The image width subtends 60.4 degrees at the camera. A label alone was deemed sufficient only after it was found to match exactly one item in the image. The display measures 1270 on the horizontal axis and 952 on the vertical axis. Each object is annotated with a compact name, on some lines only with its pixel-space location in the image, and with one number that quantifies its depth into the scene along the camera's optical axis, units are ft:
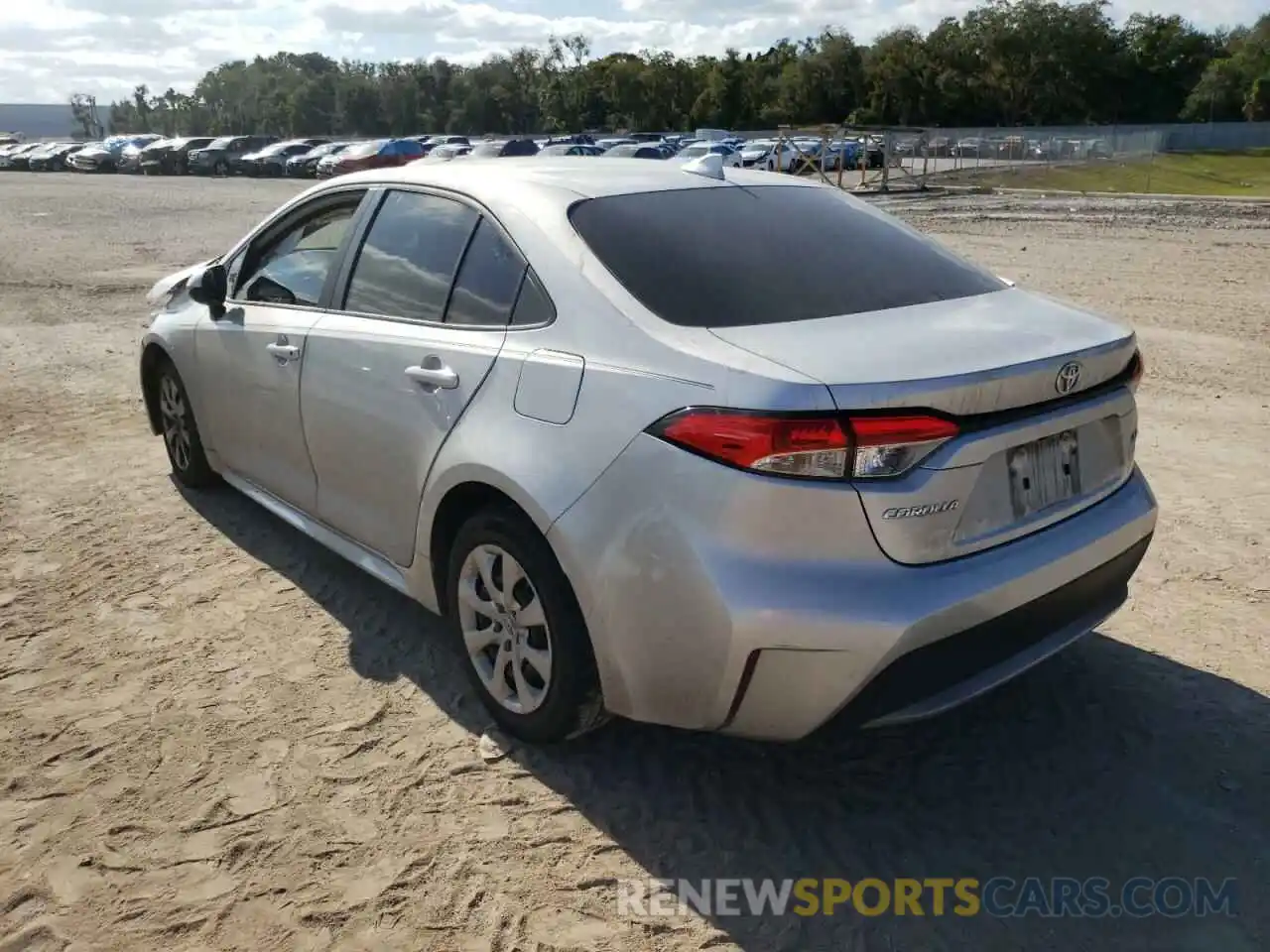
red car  128.47
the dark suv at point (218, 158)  160.25
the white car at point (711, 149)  112.06
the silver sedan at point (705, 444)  8.36
